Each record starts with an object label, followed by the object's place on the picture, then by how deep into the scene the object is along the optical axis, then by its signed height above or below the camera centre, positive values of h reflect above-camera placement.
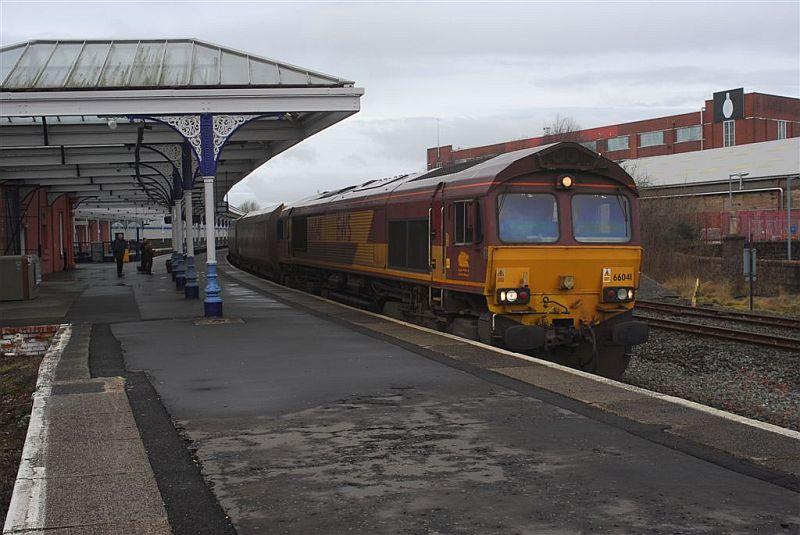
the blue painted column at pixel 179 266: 25.22 -0.73
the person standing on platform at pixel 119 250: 34.41 -0.25
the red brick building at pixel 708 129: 68.00 +9.67
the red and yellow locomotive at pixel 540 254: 11.10 -0.24
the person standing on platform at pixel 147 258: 36.81 -0.66
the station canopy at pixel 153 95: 15.41 +2.92
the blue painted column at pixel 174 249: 27.43 -0.20
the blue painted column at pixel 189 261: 20.67 -0.49
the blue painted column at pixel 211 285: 15.83 -0.84
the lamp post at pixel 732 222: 41.06 +0.60
